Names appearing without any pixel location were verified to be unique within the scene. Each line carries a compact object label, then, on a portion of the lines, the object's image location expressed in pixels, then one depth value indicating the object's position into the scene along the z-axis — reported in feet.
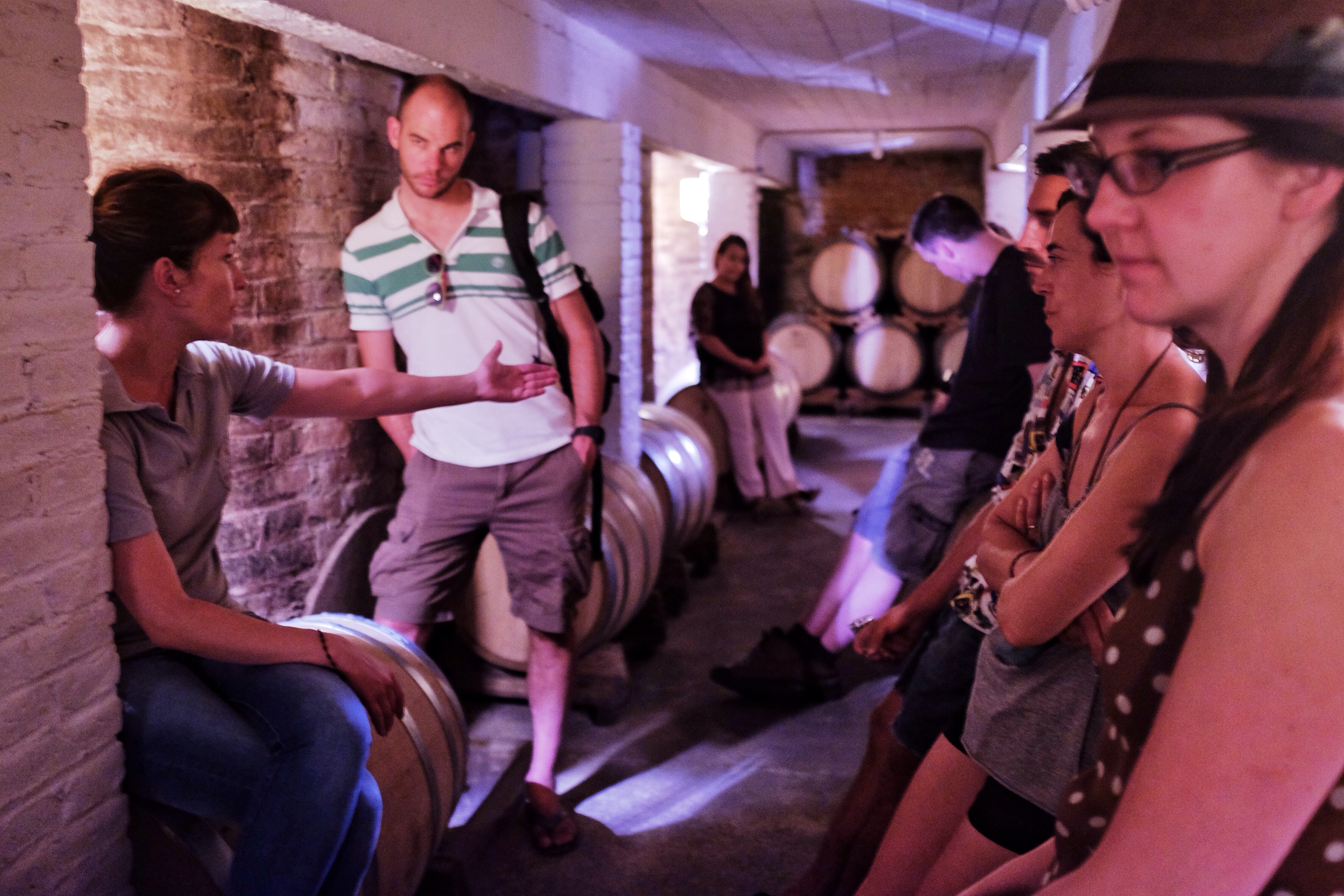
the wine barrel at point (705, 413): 19.47
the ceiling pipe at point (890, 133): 26.89
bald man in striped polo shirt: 9.03
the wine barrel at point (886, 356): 30.04
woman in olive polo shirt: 5.33
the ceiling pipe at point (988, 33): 12.41
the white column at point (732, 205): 28.35
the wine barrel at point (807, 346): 30.40
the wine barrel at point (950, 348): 29.35
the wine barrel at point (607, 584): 10.66
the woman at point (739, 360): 19.56
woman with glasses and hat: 2.11
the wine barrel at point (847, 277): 30.55
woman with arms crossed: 4.05
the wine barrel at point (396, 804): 5.46
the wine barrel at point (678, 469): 14.57
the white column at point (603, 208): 14.74
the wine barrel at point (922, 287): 29.78
